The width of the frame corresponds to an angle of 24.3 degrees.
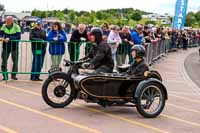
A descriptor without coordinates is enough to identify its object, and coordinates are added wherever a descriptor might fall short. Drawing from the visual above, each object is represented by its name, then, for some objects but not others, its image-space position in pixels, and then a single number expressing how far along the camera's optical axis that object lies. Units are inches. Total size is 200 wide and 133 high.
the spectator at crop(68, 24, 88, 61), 505.0
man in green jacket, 466.3
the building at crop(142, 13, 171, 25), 3506.4
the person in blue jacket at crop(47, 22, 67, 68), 480.9
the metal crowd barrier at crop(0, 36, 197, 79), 478.6
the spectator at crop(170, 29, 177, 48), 1261.2
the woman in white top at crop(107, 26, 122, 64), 575.8
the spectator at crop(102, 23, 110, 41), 593.6
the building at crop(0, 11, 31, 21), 3632.9
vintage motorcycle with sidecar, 332.2
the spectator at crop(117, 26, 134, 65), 594.2
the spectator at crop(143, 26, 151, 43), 733.9
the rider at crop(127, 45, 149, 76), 340.5
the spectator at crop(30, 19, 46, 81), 481.7
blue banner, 1349.4
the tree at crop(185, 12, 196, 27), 3671.3
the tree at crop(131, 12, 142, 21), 3675.0
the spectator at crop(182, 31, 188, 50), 1400.1
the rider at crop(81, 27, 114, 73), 348.8
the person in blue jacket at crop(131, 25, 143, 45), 603.2
